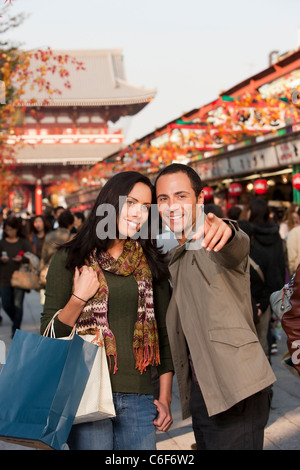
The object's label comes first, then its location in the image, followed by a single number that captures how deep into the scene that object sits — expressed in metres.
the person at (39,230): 9.33
